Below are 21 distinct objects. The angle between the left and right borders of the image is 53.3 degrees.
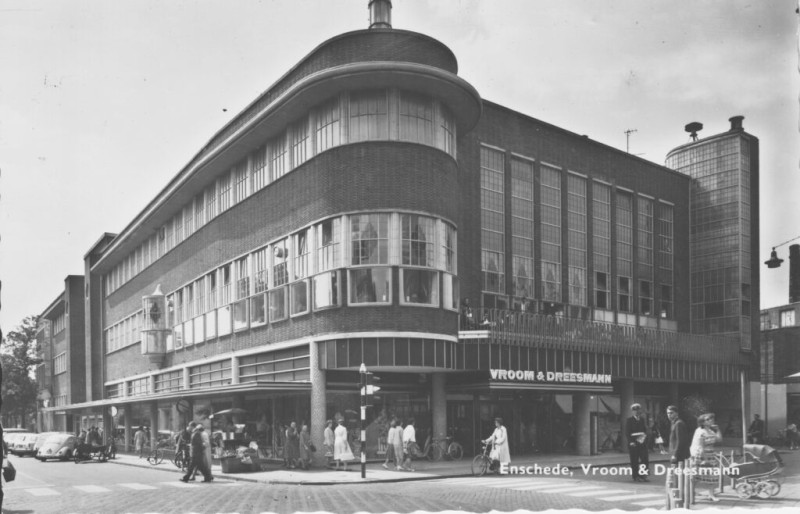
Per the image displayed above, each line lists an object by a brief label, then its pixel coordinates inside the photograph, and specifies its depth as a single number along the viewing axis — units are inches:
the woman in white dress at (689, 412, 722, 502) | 651.5
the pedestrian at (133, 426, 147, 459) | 1693.4
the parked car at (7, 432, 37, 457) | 2113.7
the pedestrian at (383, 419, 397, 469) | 1104.2
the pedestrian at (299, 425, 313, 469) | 1128.2
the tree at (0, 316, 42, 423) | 3038.9
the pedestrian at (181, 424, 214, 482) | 943.0
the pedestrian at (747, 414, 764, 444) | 1331.7
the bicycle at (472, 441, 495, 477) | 1004.4
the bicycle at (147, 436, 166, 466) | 1446.6
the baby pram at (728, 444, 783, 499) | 602.9
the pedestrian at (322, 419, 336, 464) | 1131.3
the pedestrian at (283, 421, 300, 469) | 1146.7
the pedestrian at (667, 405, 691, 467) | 599.1
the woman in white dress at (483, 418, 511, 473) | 970.1
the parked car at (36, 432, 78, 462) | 1700.3
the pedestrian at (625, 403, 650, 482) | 850.8
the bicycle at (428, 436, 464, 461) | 1216.8
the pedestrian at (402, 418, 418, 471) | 1071.2
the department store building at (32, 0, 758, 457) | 1146.7
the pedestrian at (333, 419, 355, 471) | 1100.1
